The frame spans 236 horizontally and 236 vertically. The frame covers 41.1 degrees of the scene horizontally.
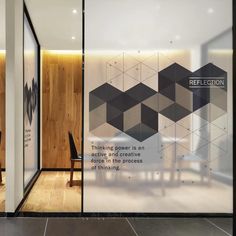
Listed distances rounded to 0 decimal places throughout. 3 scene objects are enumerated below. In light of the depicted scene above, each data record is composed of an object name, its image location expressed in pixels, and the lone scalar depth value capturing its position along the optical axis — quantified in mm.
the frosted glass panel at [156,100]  3471
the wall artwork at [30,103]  4488
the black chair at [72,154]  5266
